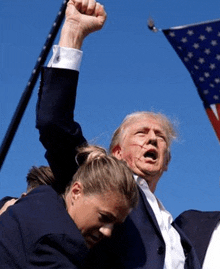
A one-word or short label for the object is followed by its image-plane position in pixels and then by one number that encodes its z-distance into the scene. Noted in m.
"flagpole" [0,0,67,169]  5.72
